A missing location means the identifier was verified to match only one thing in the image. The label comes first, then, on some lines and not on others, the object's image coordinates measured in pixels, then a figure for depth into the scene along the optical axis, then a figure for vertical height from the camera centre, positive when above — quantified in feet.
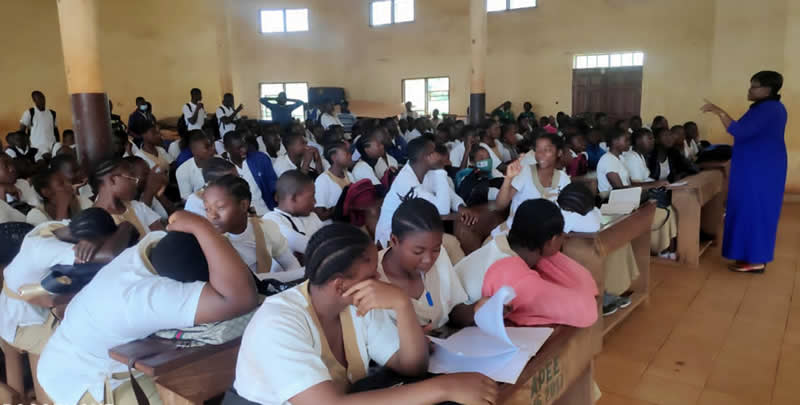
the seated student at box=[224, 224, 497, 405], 4.42 -1.93
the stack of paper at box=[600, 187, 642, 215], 12.68 -2.40
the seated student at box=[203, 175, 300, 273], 7.80 -1.85
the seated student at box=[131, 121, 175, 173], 18.45 -1.44
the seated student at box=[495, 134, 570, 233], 12.38 -1.78
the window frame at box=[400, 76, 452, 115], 51.67 +0.94
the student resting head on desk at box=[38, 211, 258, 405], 5.56 -1.85
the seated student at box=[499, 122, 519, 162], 23.86 -1.93
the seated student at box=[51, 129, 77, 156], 24.70 -1.30
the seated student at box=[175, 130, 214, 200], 15.94 -1.69
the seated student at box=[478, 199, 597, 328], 6.17 -2.08
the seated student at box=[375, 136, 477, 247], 12.54 -1.84
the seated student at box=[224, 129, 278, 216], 16.60 -1.93
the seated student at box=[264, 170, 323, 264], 9.78 -1.77
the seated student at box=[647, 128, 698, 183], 18.79 -2.21
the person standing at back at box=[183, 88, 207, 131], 32.68 -0.44
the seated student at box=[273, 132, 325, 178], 18.19 -1.73
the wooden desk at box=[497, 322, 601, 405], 5.05 -2.56
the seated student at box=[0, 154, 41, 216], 12.51 -1.88
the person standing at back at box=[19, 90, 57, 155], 30.01 -0.87
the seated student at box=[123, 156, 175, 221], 13.33 -1.88
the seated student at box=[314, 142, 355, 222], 14.21 -1.96
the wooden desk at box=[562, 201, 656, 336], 10.64 -2.83
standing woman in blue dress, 15.47 -2.56
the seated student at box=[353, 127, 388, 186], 16.52 -1.68
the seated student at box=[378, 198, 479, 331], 6.45 -1.82
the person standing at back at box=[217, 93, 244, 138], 31.19 -0.65
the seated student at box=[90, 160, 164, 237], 10.28 -1.44
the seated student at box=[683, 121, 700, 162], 22.68 -1.94
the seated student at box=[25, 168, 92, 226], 12.16 -1.75
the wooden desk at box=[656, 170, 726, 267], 16.58 -3.39
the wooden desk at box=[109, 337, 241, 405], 5.13 -2.30
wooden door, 40.68 +0.16
